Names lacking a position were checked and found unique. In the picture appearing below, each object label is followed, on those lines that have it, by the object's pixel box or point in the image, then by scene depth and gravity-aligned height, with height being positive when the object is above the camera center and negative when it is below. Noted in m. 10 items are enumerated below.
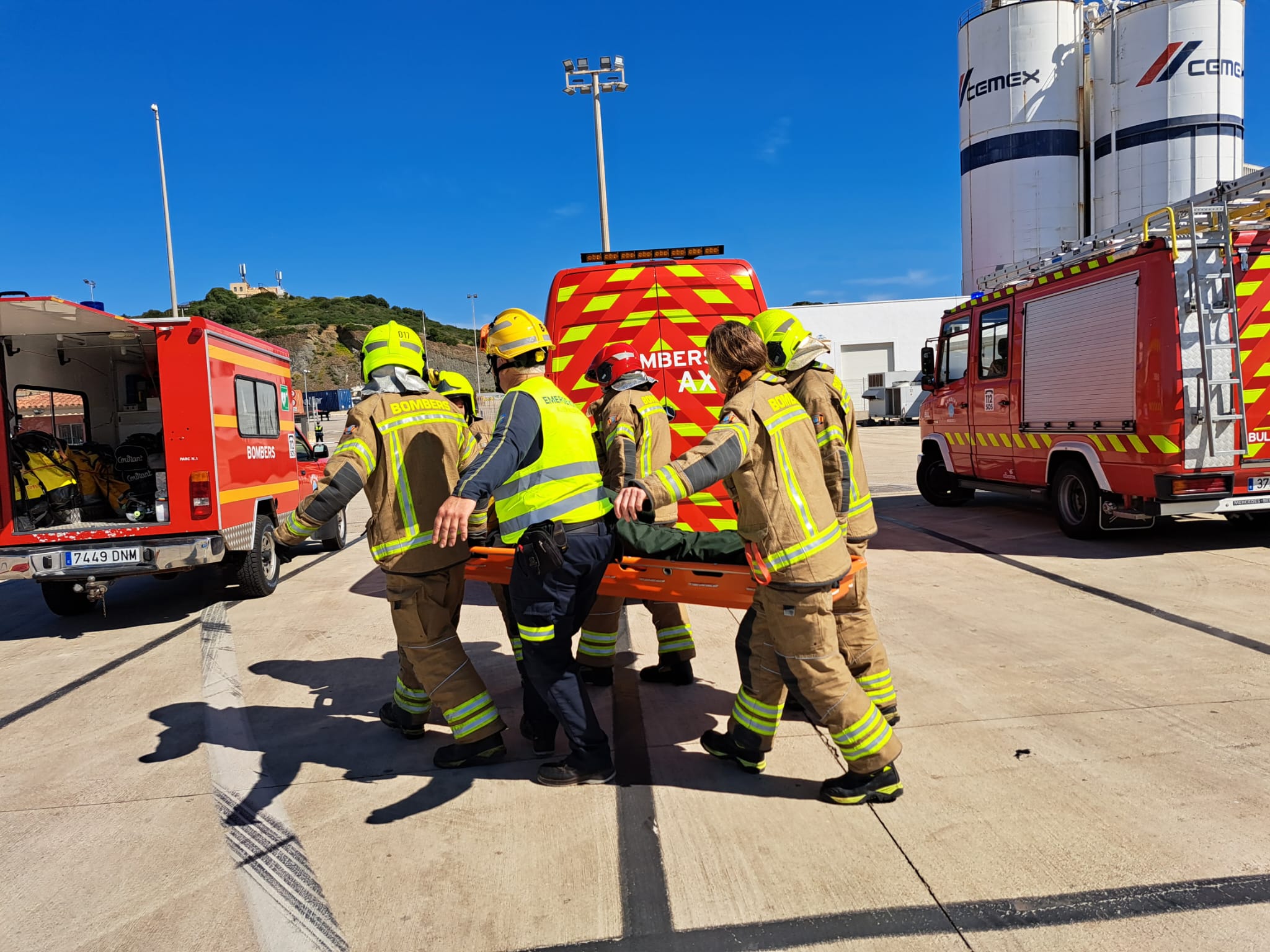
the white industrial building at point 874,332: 45.00 +4.52
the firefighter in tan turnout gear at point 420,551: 3.72 -0.52
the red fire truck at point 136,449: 6.57 +0.01
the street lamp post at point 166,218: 22.64 +6.58
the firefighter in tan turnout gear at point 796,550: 3.13 -0.51
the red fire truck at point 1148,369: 7.20 +0.29
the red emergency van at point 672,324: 5.95 +0.75
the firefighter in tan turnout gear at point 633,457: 4.57 -0.19
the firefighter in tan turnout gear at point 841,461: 3.95 -0.23
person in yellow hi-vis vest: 3.29 -0.38
